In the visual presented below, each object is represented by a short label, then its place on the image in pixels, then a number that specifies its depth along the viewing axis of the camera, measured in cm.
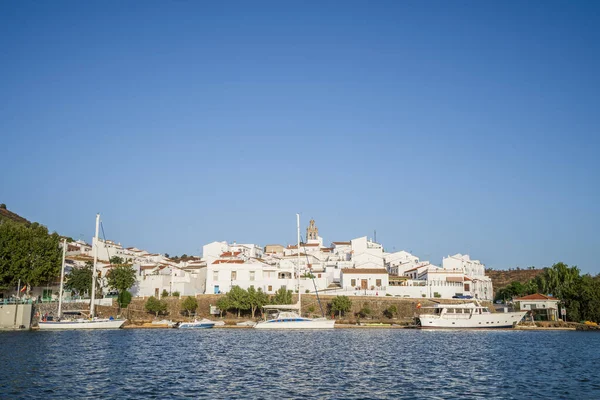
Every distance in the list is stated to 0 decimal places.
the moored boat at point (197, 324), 6500
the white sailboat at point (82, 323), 5756
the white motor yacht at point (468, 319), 6469
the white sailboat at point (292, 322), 6121
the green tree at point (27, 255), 5994
